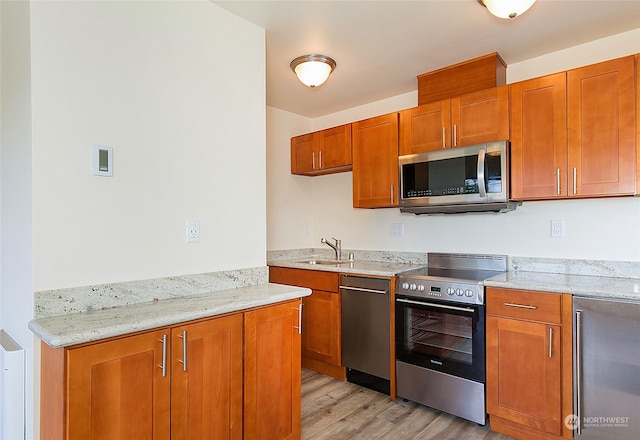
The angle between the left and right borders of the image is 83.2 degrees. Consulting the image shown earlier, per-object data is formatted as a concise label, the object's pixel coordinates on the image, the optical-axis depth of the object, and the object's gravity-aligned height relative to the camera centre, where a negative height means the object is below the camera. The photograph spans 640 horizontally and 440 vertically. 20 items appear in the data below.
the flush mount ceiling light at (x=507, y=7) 1.80 +1.08
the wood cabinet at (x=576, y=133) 2.06 +0.53
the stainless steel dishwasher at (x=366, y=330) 2.71 -0.86
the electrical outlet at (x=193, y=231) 1.91 -0.05
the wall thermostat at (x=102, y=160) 1.58 +0.28
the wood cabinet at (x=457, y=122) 2.47 +0.73
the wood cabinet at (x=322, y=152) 3.39 +0.69
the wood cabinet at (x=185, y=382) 1.25 -0.66
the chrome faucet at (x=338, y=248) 3.76 -0.28
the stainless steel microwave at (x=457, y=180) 2.43 +0.29
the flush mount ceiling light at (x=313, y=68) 2.61 +1.12
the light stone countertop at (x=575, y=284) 1.86 -0.37
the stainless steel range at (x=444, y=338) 2.29 -0.81
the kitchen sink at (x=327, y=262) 3.57 -0.42
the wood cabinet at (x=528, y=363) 2.00 -0.83
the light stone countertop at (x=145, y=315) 1.24 -0.38
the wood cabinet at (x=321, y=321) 3.02 -0.86
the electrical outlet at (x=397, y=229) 3.39 -0.08
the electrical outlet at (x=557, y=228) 2.53 -0.06
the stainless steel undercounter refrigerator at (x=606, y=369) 1.81 -0.78
